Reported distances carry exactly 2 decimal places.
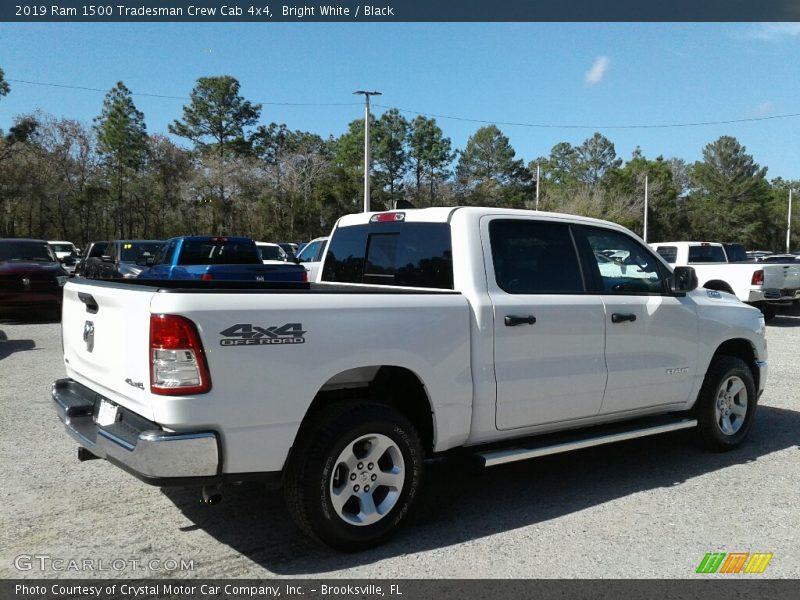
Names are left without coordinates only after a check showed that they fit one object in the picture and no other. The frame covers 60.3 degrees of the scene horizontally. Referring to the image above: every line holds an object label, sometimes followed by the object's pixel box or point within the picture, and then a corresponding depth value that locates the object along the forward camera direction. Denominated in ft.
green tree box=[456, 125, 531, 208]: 238.48
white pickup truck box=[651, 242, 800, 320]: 51.24
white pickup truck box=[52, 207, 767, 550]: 11.07
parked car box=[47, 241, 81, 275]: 86.08
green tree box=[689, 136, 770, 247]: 280.10
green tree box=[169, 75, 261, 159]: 180.86
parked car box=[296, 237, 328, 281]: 58.29
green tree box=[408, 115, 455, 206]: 207.62
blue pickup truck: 43.57
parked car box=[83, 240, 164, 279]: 56.85
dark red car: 47.73
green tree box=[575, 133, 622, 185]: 278.67
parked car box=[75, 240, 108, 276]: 76.89
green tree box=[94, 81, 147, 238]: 159.63
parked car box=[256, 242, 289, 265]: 77.05
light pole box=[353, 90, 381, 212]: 98.07
